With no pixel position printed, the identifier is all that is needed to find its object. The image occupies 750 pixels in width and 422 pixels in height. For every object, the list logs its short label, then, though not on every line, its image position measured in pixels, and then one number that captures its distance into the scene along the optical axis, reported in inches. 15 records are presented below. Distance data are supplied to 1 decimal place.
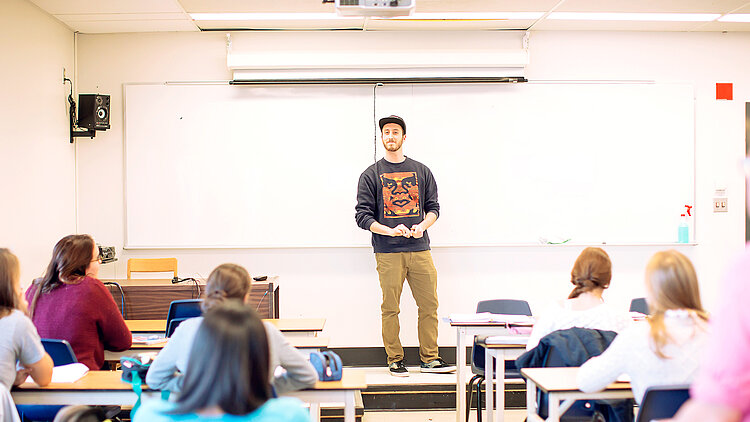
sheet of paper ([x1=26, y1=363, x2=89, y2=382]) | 98.5
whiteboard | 219.8
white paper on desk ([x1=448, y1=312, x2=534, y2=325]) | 146.3
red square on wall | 226.7
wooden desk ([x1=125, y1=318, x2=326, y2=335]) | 143.7
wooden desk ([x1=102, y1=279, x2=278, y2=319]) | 178.1
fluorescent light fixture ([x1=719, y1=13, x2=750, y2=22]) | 209.3
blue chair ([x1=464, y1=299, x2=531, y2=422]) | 169.3
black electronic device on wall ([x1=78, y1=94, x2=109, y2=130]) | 208.4
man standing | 198.1
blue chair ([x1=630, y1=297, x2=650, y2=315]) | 175.9
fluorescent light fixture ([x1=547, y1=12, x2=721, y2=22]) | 206.8
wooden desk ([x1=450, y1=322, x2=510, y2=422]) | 144.5
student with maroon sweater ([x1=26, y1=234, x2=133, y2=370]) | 114.8
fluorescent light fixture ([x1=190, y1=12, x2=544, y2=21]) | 203.5
